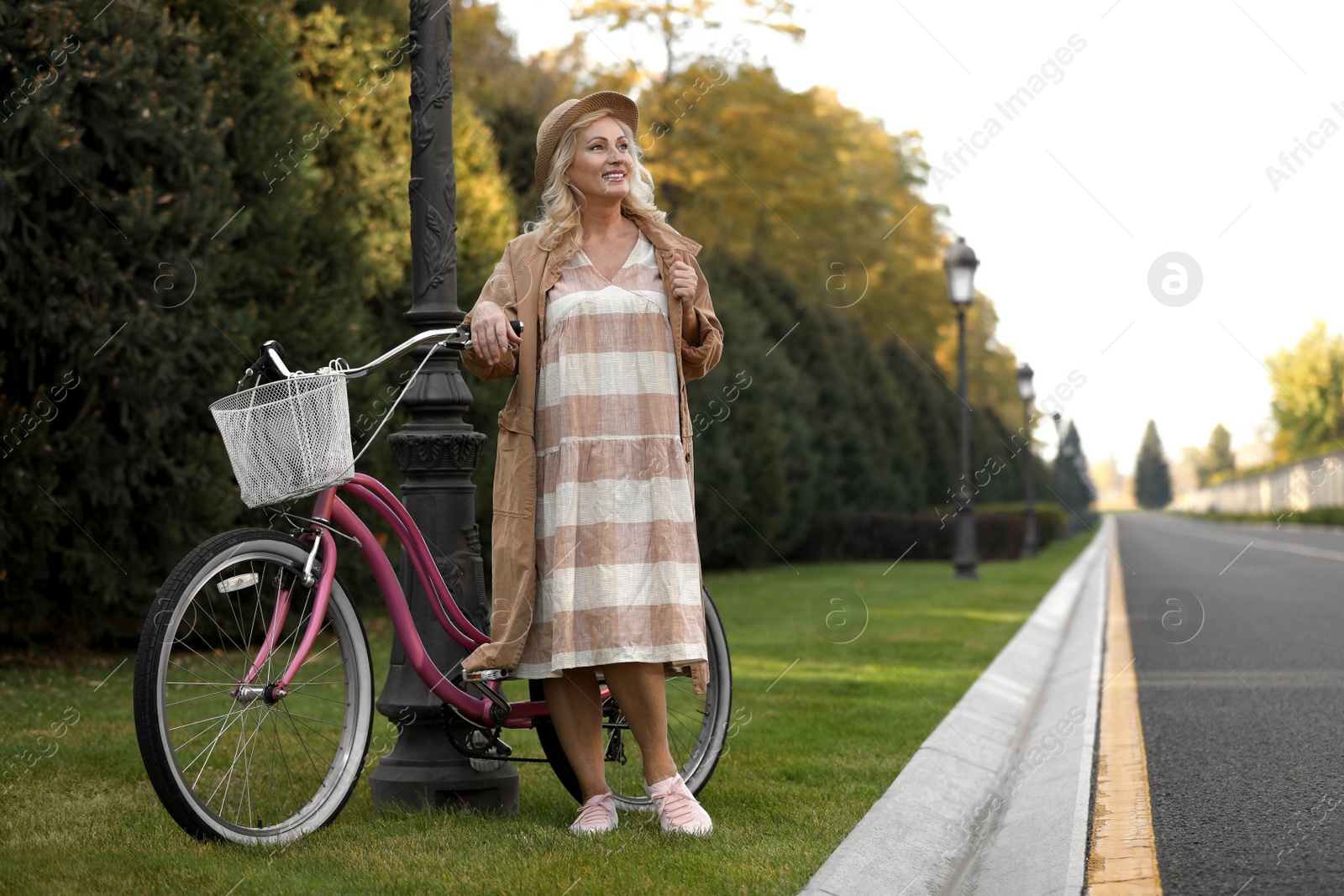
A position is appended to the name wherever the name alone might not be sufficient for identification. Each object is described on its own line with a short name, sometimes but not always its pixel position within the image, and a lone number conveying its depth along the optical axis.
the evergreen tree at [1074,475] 117.91
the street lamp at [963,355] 34.72
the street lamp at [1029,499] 54.37
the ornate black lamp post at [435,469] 8.17
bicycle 6.50
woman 7.11
